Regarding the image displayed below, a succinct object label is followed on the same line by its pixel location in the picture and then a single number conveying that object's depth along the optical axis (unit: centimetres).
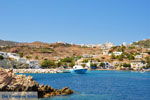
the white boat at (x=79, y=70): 9044
